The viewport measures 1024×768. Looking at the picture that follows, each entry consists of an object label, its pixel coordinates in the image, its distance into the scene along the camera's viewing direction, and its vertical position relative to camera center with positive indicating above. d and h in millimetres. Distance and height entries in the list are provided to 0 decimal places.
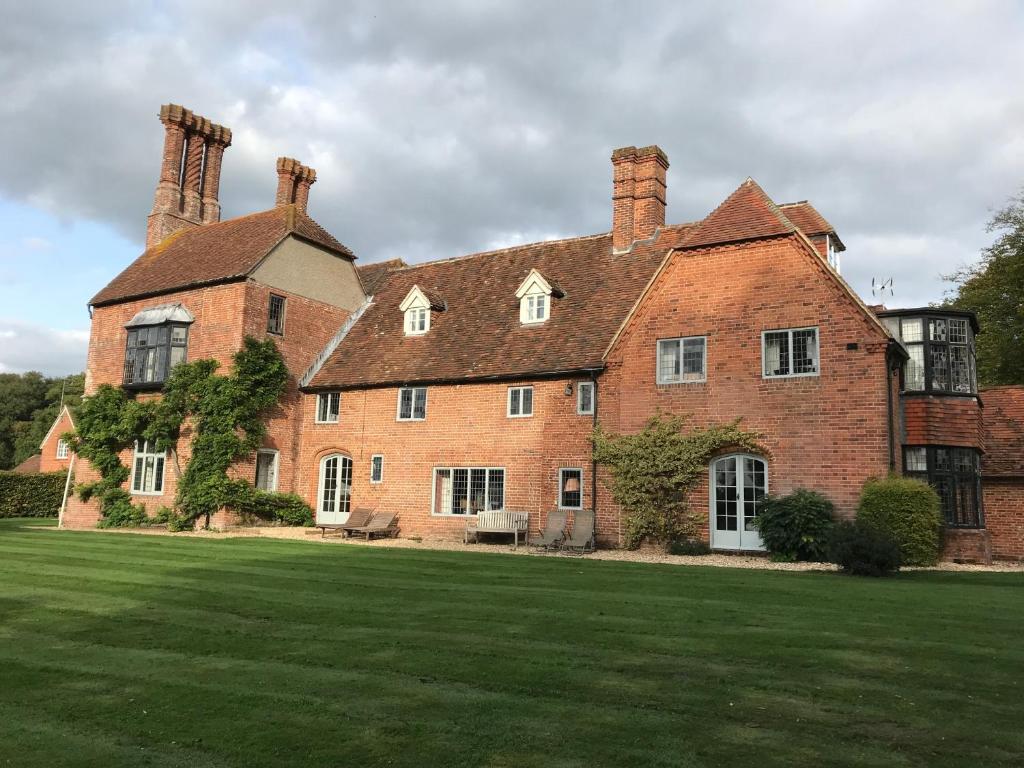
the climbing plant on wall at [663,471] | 19172 +837
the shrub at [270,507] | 25109 -420
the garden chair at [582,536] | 19266 -829
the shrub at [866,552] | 14359 -763
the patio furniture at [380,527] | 22844 -906
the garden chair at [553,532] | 19688 -787
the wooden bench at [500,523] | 21484 -624
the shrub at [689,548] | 18656 -1013
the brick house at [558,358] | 18594 +4035
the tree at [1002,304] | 35750 +9957
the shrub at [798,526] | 17000 -390
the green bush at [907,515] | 16422 -84
